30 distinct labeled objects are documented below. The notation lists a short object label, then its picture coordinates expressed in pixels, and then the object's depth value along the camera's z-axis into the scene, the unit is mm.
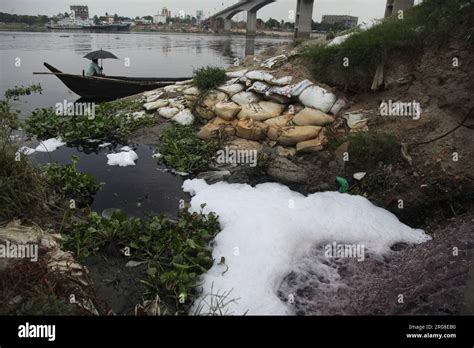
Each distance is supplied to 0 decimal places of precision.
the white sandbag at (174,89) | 13625
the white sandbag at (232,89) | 11172
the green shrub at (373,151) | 7828
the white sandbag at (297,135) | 8938
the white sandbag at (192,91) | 12148
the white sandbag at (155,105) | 12547
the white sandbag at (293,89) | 9922
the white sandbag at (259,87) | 10547
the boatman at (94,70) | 18019
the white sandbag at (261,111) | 9844
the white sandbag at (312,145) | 8711
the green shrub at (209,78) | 12031
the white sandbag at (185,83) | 14164
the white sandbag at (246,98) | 10523
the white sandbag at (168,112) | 11883
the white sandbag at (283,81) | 10602
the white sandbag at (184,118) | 11219
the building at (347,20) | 75281
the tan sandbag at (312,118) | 9180
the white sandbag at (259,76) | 10906
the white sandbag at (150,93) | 14348
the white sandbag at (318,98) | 9508
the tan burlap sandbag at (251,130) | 9367
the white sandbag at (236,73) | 12617
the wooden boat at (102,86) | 16859
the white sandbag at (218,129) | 9883
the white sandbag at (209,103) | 11062
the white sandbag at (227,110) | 10211
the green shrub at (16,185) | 5285
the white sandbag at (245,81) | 11159
